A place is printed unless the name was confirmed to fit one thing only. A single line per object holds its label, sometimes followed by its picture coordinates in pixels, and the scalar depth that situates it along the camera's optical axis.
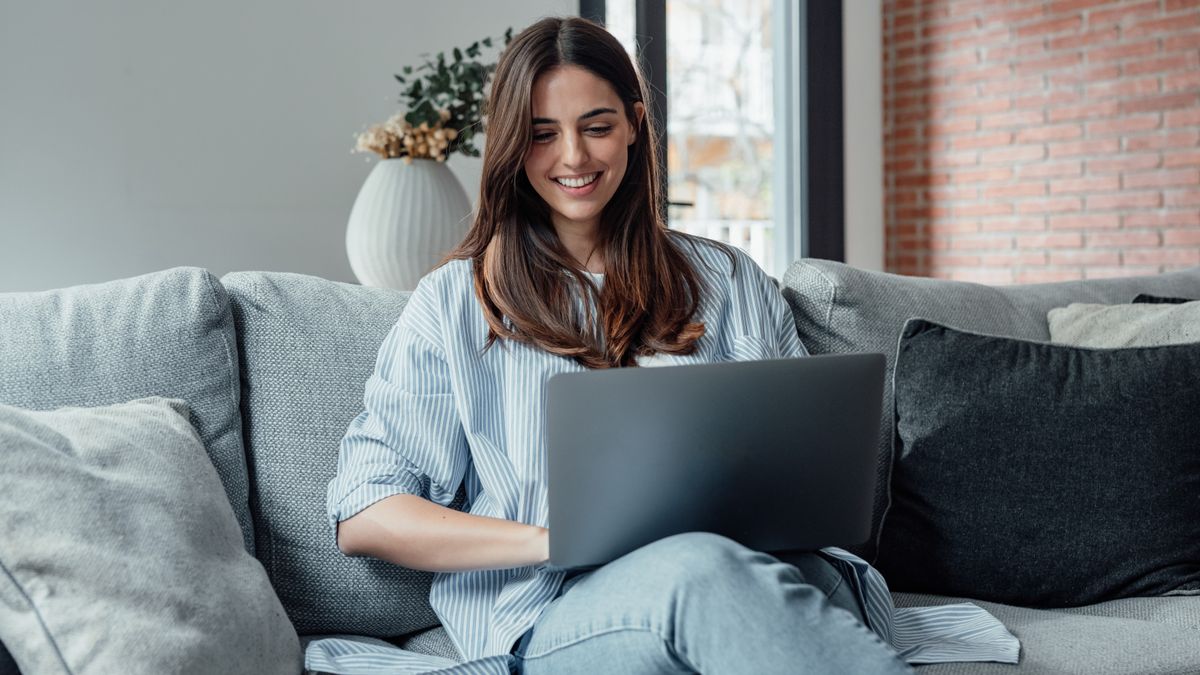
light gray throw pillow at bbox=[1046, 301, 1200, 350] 1.80
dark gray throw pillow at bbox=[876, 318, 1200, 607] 1.56
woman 1.09
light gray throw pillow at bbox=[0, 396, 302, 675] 1.03
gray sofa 1.38
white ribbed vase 2.40
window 4.44
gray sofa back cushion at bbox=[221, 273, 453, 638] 1.44
